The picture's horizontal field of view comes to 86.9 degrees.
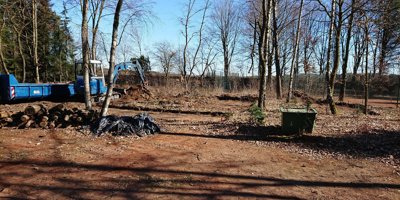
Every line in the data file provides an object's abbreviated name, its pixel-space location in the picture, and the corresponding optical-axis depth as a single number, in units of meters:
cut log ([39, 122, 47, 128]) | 6.44
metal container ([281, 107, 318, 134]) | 5.84
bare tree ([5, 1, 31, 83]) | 15.32
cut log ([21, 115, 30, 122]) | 6.37
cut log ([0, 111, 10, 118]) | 6.46
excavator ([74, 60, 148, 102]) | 12.60
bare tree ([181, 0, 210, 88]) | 23.48
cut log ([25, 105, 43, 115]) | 6.59
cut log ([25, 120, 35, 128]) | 6.39
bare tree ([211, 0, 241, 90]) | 30.09
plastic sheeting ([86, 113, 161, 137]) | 6.18
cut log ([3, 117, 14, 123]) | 6.48
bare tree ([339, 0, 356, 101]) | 13.77
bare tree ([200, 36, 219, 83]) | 26.38
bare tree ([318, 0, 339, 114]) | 9.16
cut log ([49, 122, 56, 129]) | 6.45
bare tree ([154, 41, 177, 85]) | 25.54
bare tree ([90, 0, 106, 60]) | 14.86
